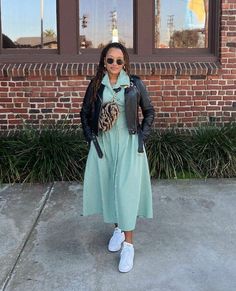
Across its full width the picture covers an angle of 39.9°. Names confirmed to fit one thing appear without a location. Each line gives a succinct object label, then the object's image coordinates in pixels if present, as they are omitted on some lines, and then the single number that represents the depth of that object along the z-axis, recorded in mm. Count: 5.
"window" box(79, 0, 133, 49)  4756
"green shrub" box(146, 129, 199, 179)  4040
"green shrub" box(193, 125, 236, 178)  4042
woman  2457
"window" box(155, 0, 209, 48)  4795
